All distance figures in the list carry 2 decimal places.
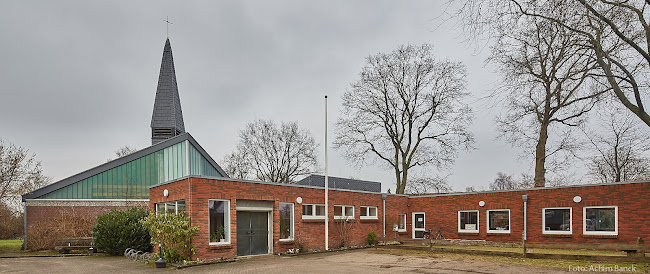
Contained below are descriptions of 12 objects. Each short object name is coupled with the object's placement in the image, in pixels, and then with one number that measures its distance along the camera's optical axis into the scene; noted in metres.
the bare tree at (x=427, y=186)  30.73
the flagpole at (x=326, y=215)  19.53
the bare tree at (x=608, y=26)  8.31
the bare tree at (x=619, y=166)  30.22
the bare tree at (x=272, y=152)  41.69
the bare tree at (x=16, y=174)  23.12
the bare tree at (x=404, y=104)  30.44
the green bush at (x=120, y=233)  19.27
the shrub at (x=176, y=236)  14.73
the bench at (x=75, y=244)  21.23
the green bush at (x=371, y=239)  22.14
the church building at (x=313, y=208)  16.02
